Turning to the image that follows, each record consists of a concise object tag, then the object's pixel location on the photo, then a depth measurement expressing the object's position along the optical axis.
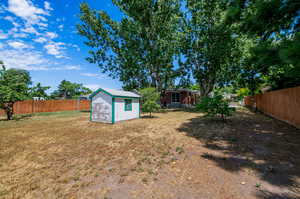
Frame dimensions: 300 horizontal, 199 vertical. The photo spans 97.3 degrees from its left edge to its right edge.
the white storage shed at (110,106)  9.09
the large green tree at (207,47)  14.41
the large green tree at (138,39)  16.36
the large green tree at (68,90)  45.98
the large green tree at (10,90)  10.25
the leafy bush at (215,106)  8.20
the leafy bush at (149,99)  11.68
